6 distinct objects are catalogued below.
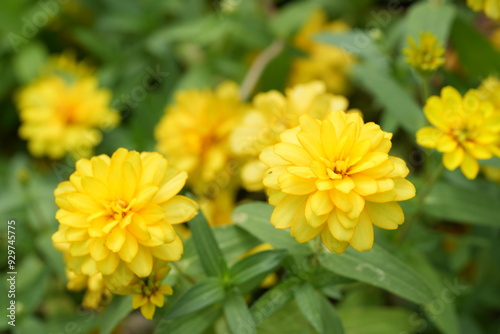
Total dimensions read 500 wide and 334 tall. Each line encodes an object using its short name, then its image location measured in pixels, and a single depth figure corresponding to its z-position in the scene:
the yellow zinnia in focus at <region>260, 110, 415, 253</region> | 0.27
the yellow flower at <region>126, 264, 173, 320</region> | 0.29
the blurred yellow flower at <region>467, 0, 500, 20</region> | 0.35
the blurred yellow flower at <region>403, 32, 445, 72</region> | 0.33
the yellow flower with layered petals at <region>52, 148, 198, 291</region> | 0.28
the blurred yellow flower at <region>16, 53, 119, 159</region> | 0.49
